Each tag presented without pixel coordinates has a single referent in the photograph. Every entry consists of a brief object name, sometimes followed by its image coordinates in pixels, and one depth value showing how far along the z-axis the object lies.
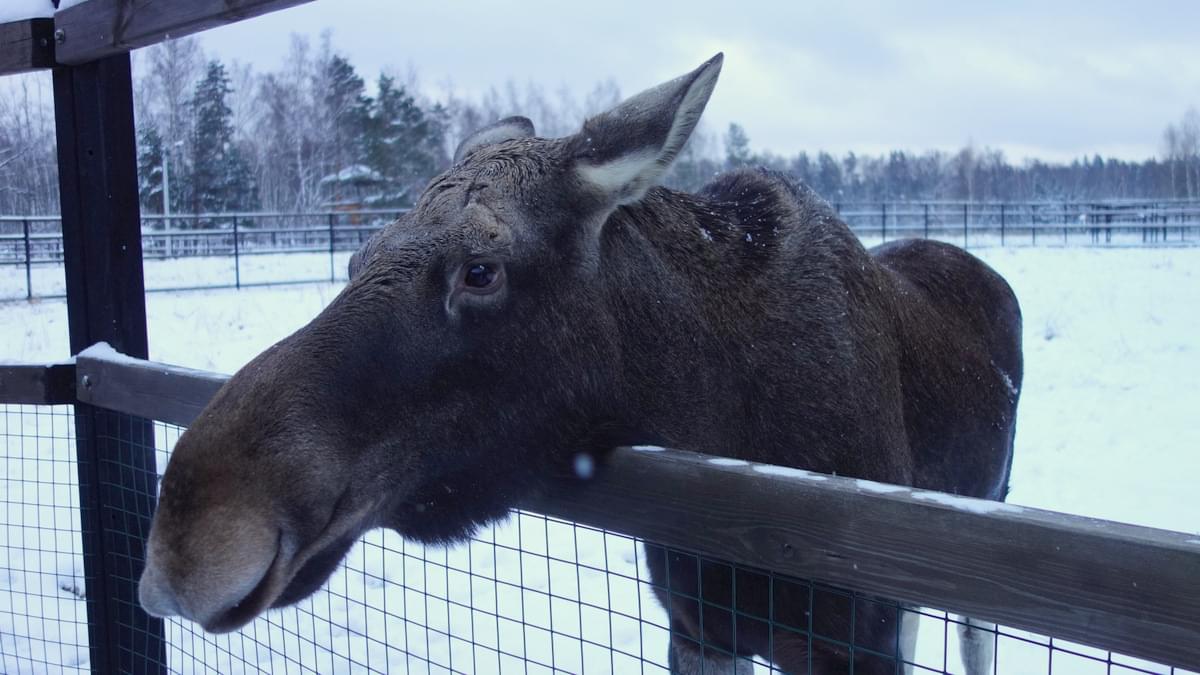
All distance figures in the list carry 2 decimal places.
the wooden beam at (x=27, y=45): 3.77
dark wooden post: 3.78
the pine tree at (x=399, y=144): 28.66
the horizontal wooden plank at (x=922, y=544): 1.30
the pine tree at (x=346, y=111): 24.90
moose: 1.75
